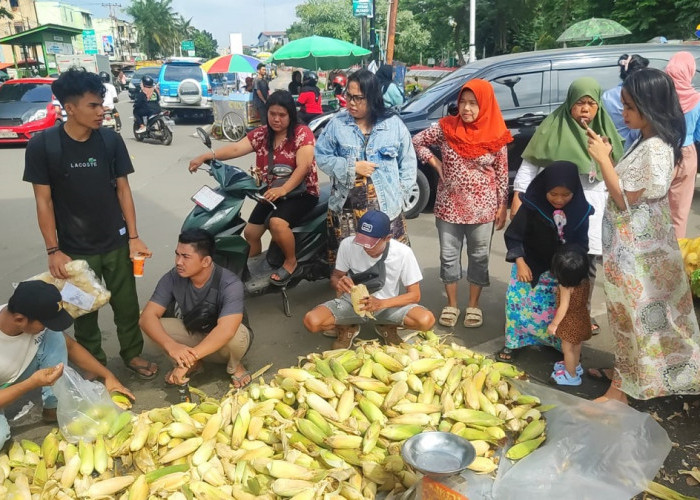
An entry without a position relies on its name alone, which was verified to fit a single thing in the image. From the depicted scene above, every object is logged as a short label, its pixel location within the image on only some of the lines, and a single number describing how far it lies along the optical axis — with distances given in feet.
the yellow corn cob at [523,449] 8.10
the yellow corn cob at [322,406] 8.82
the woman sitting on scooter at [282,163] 13.93
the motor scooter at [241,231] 13.73
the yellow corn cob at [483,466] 7.76
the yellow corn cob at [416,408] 8.94
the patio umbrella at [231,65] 55.57
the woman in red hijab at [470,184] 12.99
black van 22.93
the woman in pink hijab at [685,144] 14.94
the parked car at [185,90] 57.36
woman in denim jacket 12.80
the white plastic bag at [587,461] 7.39
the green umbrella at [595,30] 49.96
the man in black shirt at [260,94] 36.43
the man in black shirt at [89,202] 10.29
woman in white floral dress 9.34
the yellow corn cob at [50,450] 8.64
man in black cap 8.86
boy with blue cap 11.93
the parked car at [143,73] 95.96
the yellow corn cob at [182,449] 8.31
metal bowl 6.30
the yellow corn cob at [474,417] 8.67
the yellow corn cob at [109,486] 7.63
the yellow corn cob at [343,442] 8.18
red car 43.04
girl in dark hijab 11.05
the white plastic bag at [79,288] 10.64
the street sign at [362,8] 50.14
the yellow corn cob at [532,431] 8.46
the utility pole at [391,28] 50.16
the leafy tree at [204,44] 332.80
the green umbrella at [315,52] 50.21
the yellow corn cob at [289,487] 7.36
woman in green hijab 12.19
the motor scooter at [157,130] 44.14
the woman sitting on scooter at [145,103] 43.39
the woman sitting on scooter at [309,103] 38.19
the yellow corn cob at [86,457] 8.21
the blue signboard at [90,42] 139.44
